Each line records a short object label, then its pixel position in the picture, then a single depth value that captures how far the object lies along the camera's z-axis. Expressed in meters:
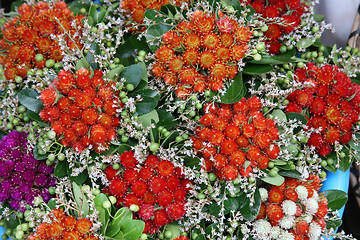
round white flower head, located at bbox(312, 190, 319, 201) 1.01
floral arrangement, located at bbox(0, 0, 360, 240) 0.92
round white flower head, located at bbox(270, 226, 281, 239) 0.95
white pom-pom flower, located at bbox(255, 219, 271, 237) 0.94
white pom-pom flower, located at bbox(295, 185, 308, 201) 0.98
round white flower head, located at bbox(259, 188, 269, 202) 0.99
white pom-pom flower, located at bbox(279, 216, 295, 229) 0.96
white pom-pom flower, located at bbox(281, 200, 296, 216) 0.95
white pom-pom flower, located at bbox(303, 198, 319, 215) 0.97
